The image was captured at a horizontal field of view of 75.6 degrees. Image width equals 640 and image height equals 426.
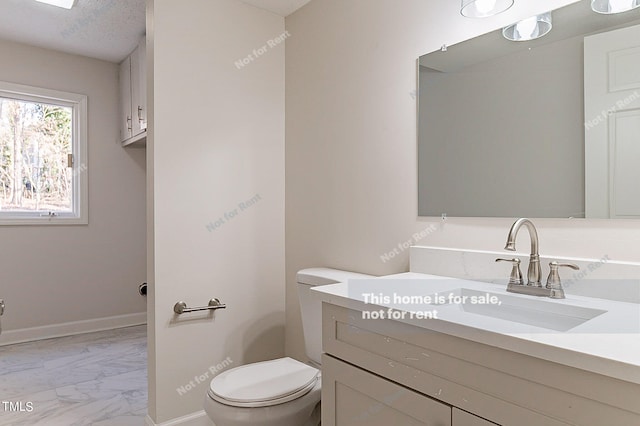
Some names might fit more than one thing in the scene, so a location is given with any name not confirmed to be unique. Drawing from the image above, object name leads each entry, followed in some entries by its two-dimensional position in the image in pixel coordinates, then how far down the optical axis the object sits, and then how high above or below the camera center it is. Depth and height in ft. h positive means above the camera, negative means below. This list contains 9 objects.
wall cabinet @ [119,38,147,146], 10.69 +3.16
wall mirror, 3.82 +0.93
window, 11.07 +1.58
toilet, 4.84 -2.21
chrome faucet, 3.81 -0.64
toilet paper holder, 6.61 -1.59
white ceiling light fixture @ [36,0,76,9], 8.19 +4.23
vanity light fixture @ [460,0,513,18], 4.59 +2.29
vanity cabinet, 2.43 -1.23
